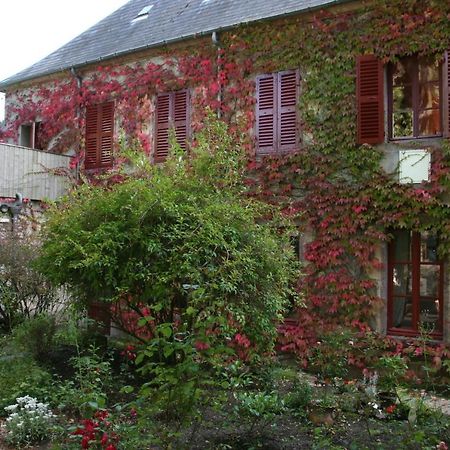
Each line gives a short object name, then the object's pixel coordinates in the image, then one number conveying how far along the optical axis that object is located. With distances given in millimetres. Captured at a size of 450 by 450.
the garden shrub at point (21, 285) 8578
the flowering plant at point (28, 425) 4742
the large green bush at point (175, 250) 5598
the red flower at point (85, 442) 3383
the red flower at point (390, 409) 4895
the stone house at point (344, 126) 8148
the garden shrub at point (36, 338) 7324
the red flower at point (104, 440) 3514
